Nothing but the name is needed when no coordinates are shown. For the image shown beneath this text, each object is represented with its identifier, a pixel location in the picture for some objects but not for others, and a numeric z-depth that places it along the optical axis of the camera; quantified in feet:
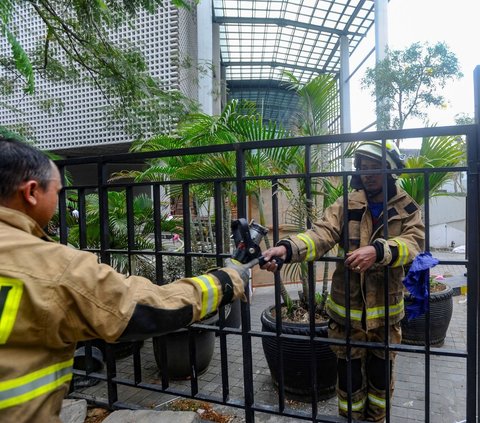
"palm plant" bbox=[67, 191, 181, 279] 13.08
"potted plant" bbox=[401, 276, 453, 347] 12.84
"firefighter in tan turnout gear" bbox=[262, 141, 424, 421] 6.88
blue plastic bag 6.18
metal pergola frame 54.90
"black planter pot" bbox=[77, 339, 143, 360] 13.39
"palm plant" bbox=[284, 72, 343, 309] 10.21
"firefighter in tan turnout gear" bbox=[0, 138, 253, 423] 3.37
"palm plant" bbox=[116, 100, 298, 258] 10.15
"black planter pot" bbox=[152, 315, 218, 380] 11.29
